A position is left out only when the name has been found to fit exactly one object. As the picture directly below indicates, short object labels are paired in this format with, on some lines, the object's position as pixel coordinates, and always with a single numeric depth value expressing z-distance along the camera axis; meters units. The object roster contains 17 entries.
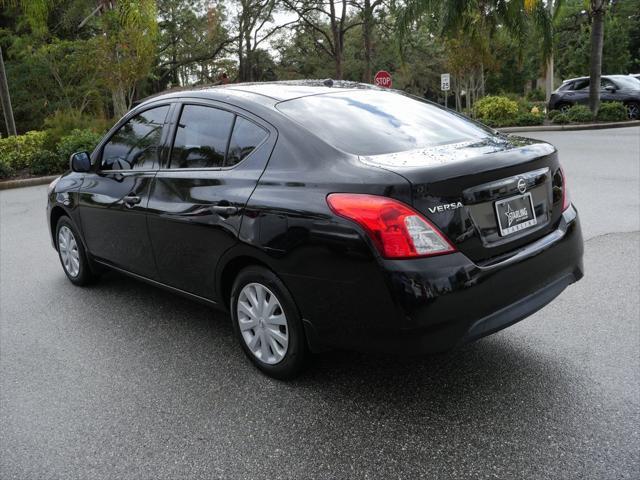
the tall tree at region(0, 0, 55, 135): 15.67
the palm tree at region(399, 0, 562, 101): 17.86
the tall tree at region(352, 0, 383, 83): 28.67
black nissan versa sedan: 2.69
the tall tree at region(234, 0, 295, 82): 33.97
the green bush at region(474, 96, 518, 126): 21.80
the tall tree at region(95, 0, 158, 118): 18.52
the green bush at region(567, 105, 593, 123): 19.84
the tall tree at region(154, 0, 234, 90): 35.84
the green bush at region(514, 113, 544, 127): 20.84
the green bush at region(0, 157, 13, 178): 14.07
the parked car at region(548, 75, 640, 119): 20.64
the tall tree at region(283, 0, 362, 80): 31.05
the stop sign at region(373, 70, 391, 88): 20.85
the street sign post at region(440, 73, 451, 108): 23.48
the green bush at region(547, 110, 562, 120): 20.83
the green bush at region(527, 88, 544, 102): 41.44
